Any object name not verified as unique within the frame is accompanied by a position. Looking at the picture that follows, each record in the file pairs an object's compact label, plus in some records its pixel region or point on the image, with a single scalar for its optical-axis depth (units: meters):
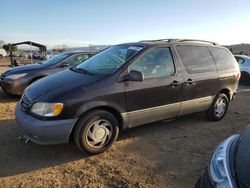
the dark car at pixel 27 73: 5.19
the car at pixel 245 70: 8.37
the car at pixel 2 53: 35.69
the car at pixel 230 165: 1.34
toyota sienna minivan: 2.70
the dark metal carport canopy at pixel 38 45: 17.27
